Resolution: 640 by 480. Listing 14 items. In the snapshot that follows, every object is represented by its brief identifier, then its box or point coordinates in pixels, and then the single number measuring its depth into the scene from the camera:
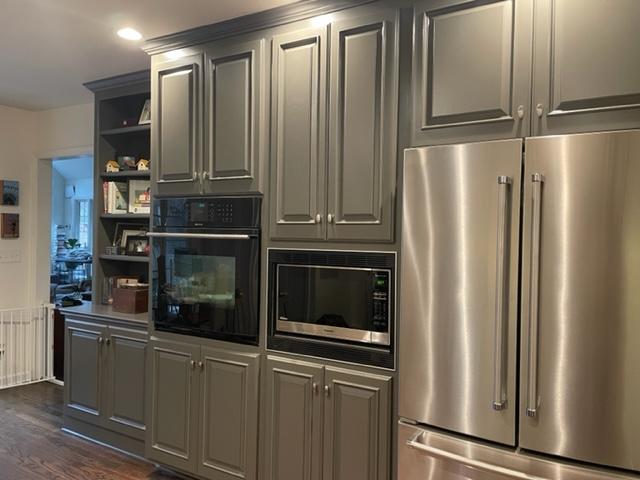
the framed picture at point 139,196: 3.73
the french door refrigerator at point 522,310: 1.53
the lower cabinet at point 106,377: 3.12
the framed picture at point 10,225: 4.54
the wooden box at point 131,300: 3.40
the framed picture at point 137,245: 3.81
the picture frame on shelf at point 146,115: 3.60
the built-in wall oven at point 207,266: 2.49
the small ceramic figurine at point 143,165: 3.70
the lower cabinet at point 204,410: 2.48
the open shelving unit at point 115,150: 3.68
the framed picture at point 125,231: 3.93
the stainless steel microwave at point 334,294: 2.12
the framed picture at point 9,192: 4.53
